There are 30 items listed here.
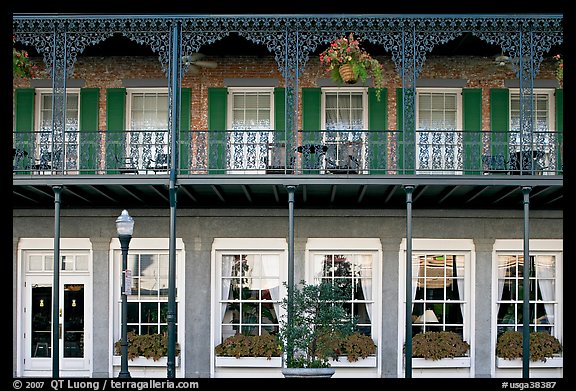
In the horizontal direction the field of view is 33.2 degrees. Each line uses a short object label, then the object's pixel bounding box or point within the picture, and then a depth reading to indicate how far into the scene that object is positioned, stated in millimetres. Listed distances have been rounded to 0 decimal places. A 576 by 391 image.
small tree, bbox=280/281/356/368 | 14531
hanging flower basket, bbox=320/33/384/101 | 15773
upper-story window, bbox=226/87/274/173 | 17328
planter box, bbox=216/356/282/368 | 16953
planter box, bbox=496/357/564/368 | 16859
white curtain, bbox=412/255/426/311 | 17391
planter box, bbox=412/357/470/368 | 16938
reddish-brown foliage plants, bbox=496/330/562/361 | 16938
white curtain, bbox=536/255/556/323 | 17484
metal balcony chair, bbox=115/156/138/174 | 16562
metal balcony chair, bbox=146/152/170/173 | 16062
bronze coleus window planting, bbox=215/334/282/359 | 16953
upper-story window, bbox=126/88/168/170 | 17656
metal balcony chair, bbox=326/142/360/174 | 16275
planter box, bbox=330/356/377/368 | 16938
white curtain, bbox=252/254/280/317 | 17391
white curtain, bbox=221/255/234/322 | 17422
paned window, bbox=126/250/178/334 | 17281
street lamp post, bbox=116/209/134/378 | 13930
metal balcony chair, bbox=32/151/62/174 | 16405
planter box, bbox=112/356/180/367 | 16969
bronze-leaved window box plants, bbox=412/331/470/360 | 16922
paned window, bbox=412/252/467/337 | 17297
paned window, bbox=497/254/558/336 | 17312
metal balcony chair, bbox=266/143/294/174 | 16484
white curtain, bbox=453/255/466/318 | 17359
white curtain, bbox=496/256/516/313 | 17359
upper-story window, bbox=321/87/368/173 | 17359
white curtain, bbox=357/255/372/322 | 17281
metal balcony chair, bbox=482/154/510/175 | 16531
